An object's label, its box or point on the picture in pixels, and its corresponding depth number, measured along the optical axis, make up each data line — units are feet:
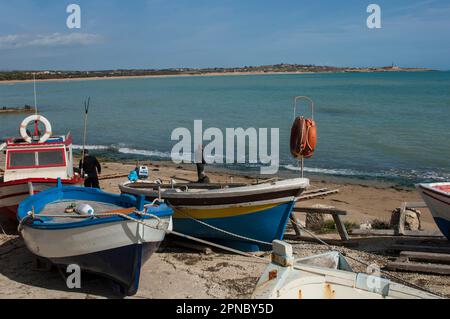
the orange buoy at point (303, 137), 34.06
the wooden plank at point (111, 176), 61.73
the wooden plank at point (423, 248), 32.01
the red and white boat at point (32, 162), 38.01
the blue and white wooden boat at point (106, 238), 25.91
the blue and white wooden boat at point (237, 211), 32.01
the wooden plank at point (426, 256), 29.94
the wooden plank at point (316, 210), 36.11
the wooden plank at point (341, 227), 35.40
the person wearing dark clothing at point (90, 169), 42.19
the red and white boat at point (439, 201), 32.32
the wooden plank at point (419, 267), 28.53
